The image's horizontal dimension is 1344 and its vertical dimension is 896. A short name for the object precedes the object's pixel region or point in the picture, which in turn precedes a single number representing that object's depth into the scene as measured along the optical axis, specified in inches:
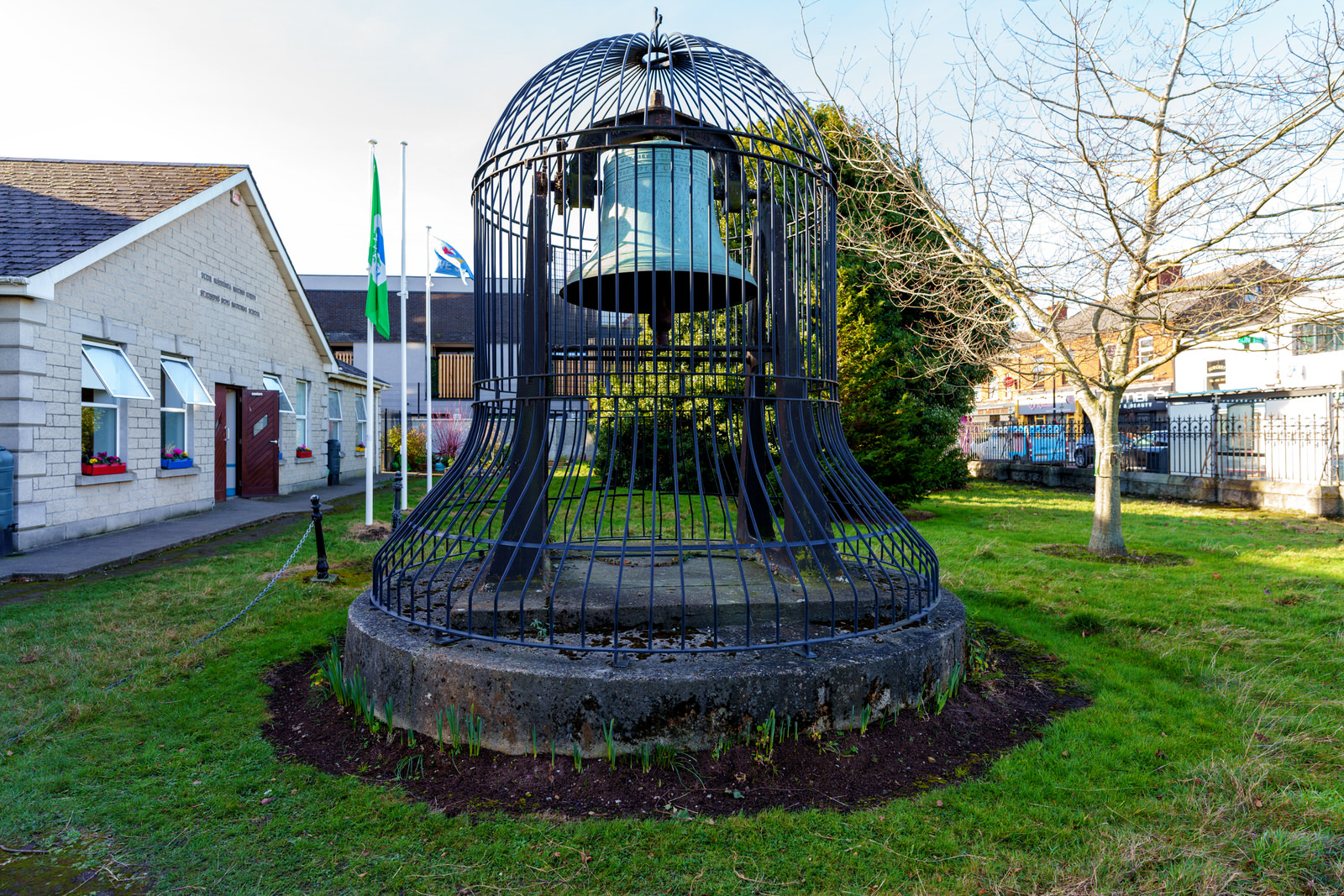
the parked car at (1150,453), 622.8
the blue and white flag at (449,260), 620.4
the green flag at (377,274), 406.6
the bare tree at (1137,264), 244.4
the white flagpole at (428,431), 530.9
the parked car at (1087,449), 666.8
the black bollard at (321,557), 275.0
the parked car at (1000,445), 802.2
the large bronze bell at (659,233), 145.7
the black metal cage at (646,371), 144.8
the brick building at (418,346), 1112.8
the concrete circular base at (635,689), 118.3
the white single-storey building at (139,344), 343.6
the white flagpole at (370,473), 404.2
